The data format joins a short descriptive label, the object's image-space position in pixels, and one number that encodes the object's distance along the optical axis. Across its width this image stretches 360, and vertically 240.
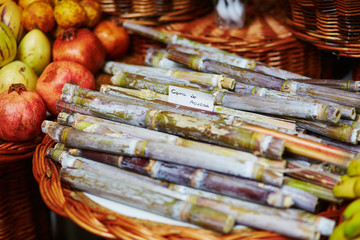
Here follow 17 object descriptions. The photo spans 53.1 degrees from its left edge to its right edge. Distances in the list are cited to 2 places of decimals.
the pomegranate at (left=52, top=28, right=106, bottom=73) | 1.73
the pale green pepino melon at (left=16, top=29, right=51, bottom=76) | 1.73
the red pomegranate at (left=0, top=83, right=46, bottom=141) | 1.43
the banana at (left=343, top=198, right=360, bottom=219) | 0.95
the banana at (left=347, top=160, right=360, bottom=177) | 1.04
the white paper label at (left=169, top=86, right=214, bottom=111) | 1.39
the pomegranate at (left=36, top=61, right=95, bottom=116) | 1.59
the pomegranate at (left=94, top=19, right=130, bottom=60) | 1.95
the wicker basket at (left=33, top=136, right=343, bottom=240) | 1.00
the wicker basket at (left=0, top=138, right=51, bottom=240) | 1.50
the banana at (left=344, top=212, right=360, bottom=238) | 0.88
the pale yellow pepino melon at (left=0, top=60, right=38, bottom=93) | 1.61
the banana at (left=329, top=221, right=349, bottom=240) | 0.92
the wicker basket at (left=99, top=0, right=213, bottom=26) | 2.00
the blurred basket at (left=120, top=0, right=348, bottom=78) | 1.81
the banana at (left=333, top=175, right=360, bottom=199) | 0.99
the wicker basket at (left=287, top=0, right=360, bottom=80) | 1.43
